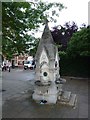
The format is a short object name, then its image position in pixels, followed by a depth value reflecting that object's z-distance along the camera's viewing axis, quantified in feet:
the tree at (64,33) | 45.50
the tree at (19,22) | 10.71
